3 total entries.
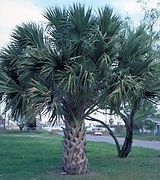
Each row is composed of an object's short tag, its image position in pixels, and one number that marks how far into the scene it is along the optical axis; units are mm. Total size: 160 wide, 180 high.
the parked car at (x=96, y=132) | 44672
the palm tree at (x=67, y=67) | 6537
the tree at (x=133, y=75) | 6532
